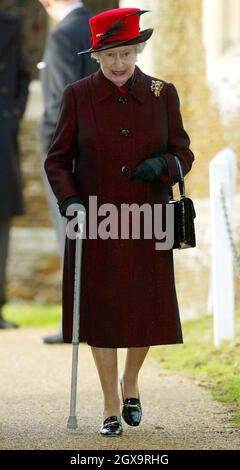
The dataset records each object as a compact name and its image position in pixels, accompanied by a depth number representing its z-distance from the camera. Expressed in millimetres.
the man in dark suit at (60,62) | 18375
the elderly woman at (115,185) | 12789
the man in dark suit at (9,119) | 21875
